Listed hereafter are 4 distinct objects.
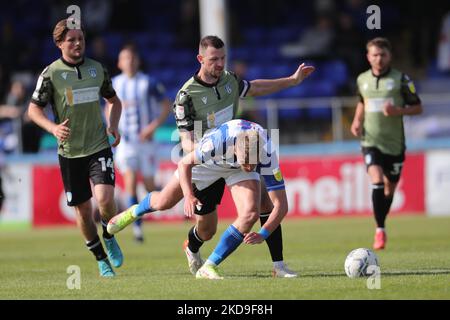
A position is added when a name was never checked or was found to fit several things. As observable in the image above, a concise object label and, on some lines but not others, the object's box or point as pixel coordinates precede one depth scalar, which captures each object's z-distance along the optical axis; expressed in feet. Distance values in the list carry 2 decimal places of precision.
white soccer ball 61.72
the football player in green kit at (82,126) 66.80
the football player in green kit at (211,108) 64.64
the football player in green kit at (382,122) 89.10
